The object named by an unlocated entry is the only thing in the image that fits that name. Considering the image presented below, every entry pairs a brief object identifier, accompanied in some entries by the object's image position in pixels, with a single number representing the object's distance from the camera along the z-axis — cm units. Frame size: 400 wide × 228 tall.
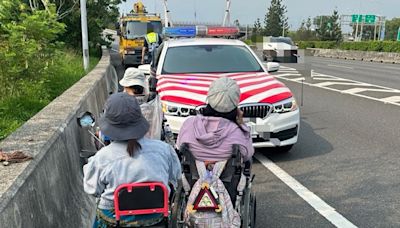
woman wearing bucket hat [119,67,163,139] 402
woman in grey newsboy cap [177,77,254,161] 327
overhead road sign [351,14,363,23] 7735
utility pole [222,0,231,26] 1187
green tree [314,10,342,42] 8062
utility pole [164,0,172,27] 1259
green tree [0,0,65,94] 659
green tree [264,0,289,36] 9250
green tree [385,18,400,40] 11639
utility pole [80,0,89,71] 1244
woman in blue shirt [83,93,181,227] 265
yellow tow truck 2061
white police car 601
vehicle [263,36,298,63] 2783
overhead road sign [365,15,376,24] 7925
